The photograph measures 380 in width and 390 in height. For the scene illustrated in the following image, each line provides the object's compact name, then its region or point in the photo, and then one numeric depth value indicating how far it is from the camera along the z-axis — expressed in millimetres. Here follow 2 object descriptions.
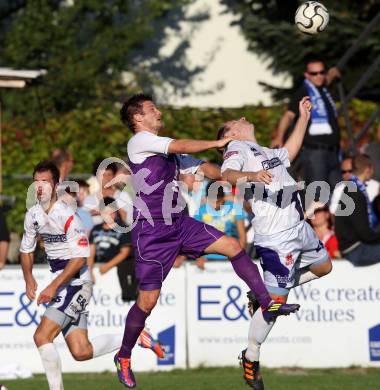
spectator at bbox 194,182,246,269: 14531
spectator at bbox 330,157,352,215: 14438
